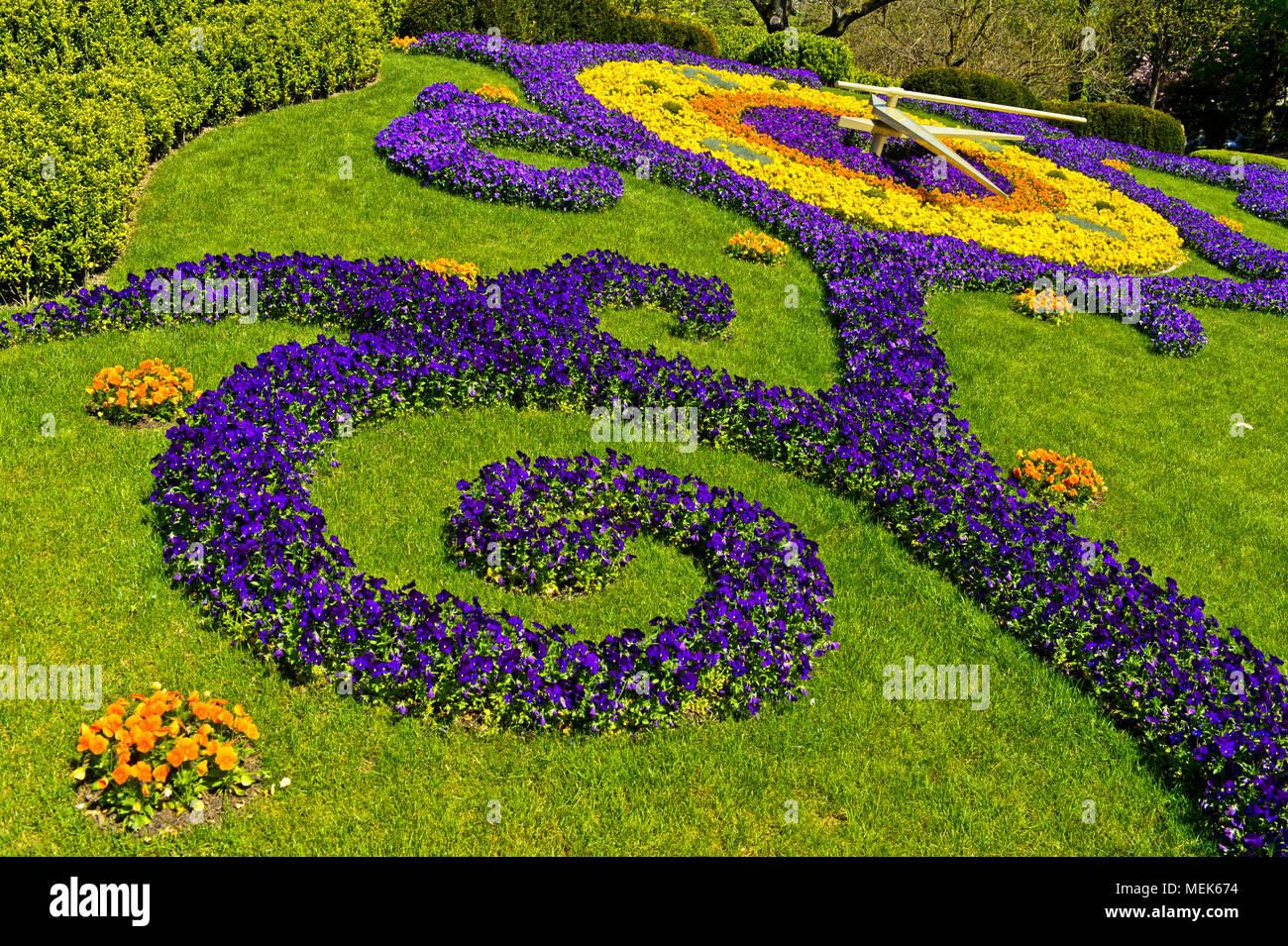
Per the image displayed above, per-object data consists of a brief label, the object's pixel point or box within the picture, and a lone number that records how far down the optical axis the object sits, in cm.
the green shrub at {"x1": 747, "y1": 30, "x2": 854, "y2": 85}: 3059
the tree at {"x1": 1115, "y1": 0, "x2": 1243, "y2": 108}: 4169
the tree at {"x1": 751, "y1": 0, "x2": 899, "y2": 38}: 4009
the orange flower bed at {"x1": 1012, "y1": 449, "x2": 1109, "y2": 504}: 1004
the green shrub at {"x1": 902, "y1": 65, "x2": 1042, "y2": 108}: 3002
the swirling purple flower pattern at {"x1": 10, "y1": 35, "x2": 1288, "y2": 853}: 603
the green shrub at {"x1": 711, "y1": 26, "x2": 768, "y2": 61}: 3422
